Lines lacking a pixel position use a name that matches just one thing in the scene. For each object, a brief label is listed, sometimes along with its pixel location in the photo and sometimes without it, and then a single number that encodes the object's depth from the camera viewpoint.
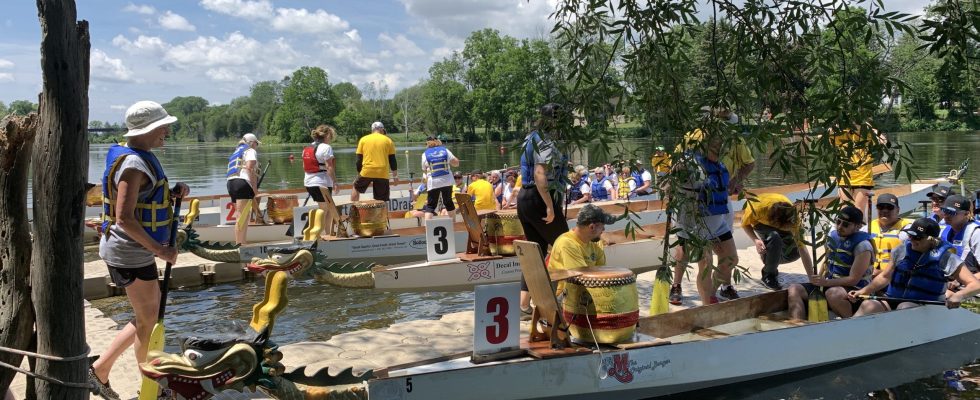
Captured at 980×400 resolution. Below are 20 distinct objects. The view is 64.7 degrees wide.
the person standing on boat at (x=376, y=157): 12.08
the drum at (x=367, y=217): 11.16
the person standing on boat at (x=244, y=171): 11.09
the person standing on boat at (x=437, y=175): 11.77
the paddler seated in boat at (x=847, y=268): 6.32
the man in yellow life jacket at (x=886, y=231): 7.15
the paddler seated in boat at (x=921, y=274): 6.15
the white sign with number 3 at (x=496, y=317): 4.73
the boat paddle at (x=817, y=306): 6.46
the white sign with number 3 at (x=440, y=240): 9.52
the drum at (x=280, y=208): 13.42
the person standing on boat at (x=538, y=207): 6.54
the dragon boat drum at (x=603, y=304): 4.98
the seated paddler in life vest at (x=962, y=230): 7.24
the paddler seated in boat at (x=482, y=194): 12.38
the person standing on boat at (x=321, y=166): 11.23
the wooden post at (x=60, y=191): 3.31
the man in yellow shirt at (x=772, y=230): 7.84
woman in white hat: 4.19
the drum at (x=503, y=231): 9.00
